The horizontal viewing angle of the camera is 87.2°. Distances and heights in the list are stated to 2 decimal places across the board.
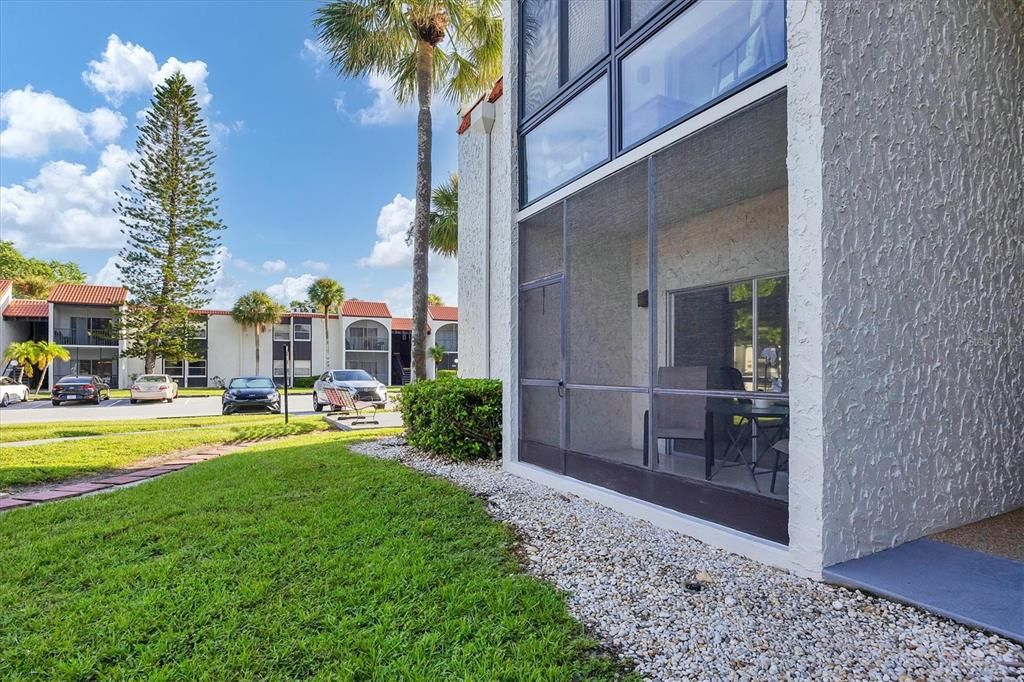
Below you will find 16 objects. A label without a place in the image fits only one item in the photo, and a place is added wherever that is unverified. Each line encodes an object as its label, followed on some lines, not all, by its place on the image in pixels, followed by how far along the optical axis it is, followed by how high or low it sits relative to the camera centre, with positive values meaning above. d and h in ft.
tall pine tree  78.33 +18.45
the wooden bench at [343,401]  43.25 -4.35
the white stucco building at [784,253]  9.47 +2.20
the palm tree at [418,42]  29.32 +17.40
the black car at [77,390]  64.64 -5.02
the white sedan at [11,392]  66.95 -5.61
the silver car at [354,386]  53.67 -3.90
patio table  14.33 -1.85
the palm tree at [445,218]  53.78 +13.06
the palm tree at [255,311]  106.32 +7.54
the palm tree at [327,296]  112.88 +11.10
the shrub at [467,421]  21.13 -2.93
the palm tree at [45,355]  87.40 -0.91
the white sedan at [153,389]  68.08 -5.12
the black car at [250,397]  51.16 -4.71
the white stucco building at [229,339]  97.71 +1.95
